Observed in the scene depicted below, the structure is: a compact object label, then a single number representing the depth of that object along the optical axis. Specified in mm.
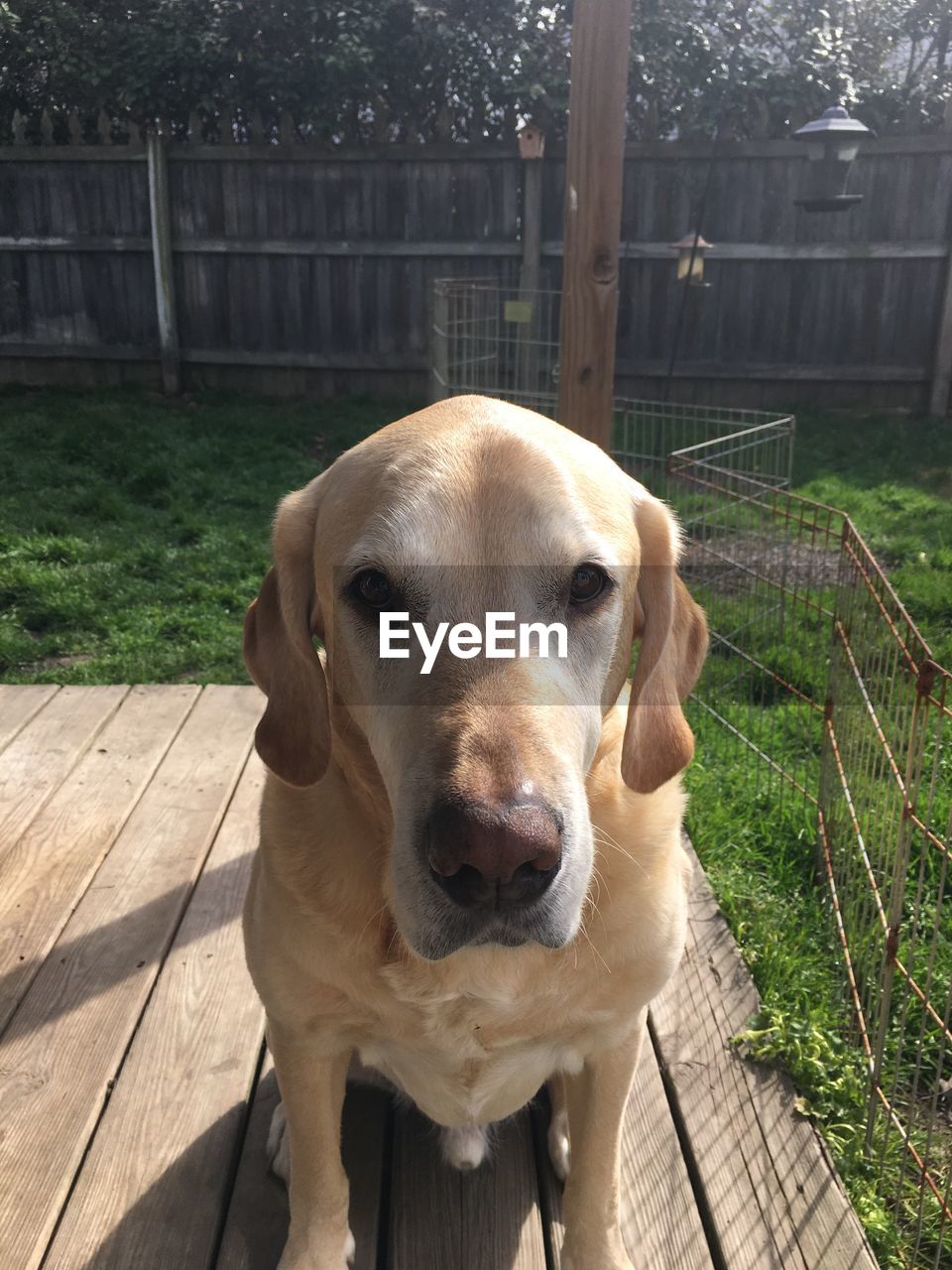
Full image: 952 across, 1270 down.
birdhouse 7859
